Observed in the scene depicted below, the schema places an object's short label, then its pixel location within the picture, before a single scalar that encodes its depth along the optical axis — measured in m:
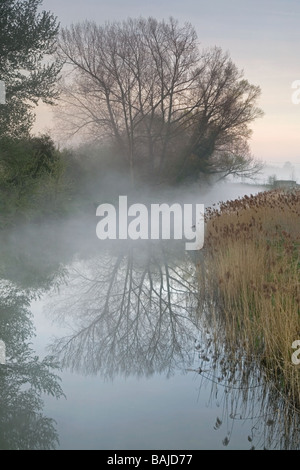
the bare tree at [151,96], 27.80
